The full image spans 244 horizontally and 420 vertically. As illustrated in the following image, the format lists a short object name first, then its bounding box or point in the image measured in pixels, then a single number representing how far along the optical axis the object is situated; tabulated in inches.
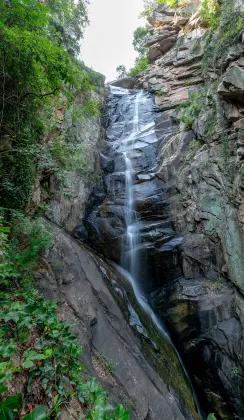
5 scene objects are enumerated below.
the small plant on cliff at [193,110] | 444.4
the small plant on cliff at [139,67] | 842.2
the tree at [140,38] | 922.7
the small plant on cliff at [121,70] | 996.2
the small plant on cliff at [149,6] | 863.9
